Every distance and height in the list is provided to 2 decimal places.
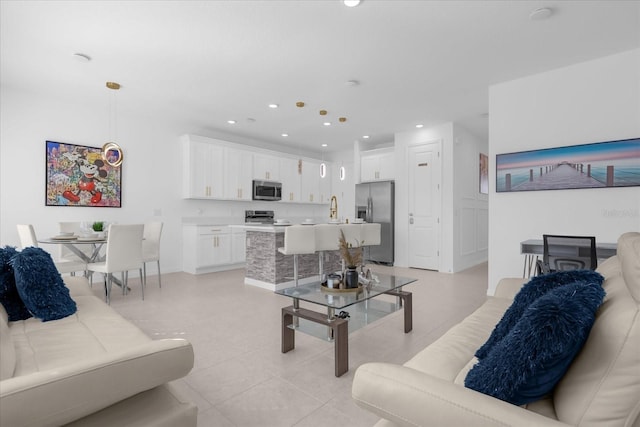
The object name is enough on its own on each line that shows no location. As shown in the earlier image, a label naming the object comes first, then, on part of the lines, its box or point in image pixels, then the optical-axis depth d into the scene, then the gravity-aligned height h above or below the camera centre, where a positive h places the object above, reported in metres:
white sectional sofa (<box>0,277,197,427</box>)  0.87 -0.55
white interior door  6.18 +0.13
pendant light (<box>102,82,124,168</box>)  4.17 +0.80
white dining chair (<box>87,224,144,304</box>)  3.80 -0.47
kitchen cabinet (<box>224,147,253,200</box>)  6.39 +0.77
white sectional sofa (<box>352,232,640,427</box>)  0.81 -0.51
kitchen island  4.70 -0.74
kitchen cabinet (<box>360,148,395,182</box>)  7.01 +1.05
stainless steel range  7.01 -0.09
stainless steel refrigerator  6.77 +0.01
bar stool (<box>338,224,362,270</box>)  4.99 -0.32
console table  3.18 -0.39
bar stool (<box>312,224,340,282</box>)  4.68 -0.36
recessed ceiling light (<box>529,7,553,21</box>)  2.70 +1.66
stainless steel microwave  6.83 +0.48
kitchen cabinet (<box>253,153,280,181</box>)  6.86 +0.98
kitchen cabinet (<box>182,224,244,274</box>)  5.76 -0.64
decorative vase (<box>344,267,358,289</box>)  2.72 -0.55
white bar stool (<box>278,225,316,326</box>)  4.32 -0.37
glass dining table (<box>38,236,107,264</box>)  3.60 -0.32
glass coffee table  2.22 -0.77
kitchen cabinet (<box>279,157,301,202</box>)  7.42 +0.79
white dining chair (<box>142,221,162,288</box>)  4.76 -0.43
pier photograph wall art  3.45 +0.52
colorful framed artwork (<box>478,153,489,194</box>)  7.14 +0.88
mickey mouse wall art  4.67 +0.53
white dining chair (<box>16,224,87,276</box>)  3.67 -0.38
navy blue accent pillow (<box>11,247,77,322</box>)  1.92 -0.45
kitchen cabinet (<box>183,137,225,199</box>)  5.88 +0.79
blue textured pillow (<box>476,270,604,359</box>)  1.33 -0.35
